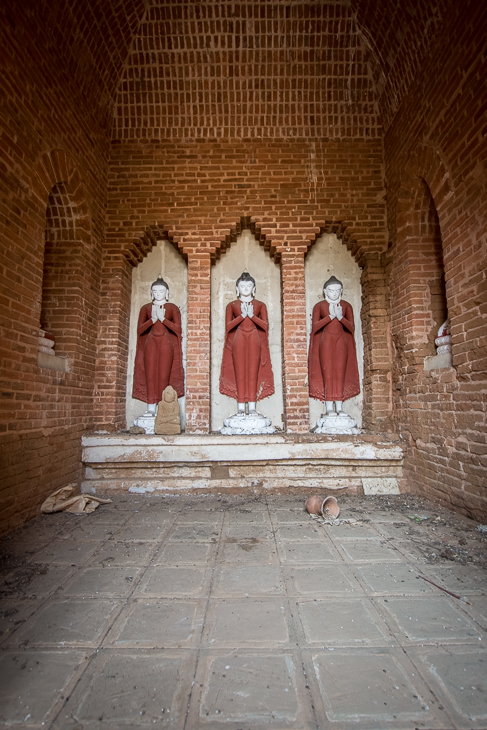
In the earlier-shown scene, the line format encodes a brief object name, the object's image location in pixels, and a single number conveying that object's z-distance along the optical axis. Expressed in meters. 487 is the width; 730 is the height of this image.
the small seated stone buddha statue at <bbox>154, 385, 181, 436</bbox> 4.73
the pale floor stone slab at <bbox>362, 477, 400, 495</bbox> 4.34
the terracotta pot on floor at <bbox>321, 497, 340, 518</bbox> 3.46
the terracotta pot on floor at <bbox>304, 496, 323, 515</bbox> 3.51
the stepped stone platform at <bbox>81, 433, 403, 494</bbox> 4.35
